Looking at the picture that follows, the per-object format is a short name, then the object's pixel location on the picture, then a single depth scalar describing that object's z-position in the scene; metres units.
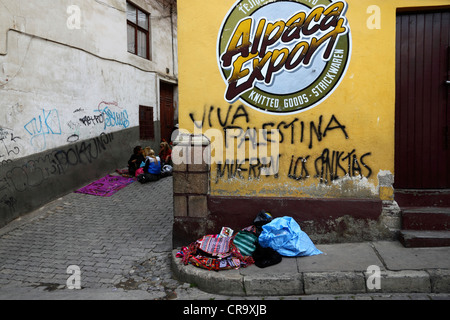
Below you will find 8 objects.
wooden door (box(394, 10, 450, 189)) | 4.51
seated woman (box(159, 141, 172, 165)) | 10.75
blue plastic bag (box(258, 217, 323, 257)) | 4.17
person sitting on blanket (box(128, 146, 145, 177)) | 9.68
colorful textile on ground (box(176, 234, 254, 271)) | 3.97
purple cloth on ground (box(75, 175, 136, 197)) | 8.10
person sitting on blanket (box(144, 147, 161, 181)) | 9.30
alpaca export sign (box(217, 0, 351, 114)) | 4.40
